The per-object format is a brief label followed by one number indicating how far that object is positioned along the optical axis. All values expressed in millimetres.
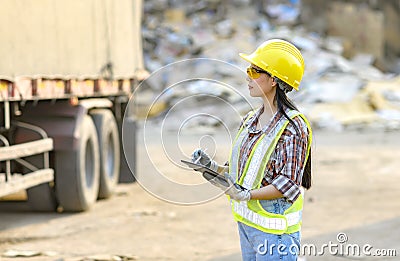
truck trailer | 16031
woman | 7863
